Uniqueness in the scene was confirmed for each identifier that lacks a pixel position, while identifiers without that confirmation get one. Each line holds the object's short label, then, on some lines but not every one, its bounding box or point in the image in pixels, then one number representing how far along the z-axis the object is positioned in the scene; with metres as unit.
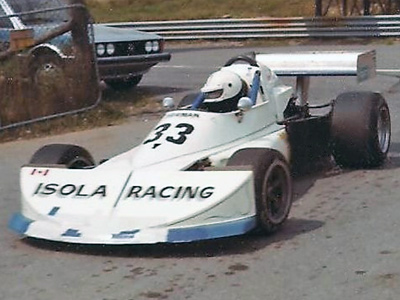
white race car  6.84
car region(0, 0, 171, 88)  13.23
